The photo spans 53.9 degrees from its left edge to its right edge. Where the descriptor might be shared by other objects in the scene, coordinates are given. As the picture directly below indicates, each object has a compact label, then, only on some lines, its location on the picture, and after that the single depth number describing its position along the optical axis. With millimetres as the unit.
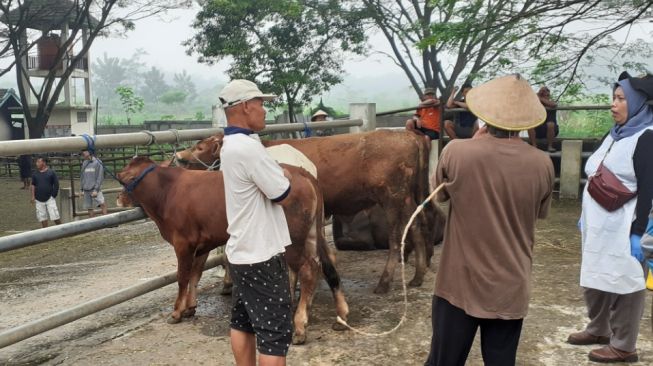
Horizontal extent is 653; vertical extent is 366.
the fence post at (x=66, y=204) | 13156
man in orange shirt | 10320
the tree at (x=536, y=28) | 9664
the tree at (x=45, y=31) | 22359
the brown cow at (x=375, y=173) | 5656
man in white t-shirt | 3084
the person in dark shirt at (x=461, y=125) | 10984
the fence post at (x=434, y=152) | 10723
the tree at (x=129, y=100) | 47844
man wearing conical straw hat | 2758
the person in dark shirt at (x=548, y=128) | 11008
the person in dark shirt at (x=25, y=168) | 22383
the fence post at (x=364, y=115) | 7766
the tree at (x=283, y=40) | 19641
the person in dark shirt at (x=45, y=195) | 12344
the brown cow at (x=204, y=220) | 4398
